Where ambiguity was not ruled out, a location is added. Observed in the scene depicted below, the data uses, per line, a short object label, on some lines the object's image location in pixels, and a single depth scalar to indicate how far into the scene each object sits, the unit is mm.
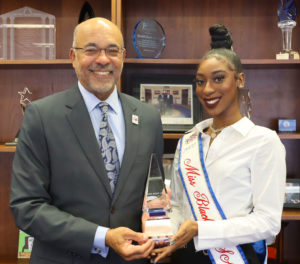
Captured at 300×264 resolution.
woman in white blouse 1485
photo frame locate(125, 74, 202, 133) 2441
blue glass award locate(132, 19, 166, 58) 2336
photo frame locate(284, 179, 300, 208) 2381
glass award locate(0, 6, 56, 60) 2381
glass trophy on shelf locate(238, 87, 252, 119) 2371
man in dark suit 1408
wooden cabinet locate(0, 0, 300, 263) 2541
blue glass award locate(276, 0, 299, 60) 2307
